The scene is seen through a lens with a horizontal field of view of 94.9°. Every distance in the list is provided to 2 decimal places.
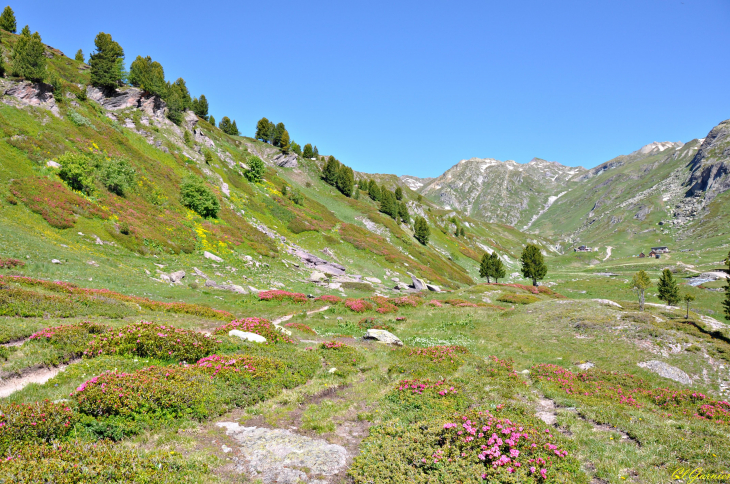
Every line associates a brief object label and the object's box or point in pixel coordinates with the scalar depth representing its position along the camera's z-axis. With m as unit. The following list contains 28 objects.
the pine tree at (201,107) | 128.62
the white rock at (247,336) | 18.58
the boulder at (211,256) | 44.62
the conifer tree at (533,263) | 86.69
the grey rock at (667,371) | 18.39
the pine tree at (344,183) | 119.25
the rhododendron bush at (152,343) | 13.04
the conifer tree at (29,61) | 48.38
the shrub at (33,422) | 7.18
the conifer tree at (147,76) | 77.76
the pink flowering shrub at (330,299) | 38.47
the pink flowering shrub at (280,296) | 35.44
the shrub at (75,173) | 39.50
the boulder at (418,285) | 62.78
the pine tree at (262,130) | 134.00
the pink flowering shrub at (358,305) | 36.84
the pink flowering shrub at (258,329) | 19.86
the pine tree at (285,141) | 123.75
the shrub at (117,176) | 44.31
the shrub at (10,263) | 23.95
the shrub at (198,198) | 55.00
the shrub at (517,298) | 47.97
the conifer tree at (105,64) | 73.12
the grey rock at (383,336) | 24.62
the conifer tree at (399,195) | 145.48
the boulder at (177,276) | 35.53
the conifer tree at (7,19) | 86.38
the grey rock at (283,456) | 7.91
